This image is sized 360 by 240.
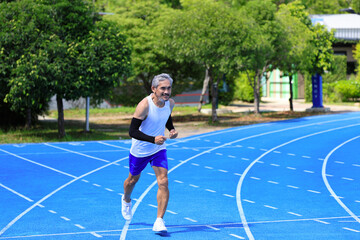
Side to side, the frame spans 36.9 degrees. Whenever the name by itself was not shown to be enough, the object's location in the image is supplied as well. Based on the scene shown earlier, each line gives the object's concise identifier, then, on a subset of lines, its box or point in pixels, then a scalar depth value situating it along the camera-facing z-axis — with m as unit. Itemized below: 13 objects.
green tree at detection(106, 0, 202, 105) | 25.89
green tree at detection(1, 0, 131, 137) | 18.00
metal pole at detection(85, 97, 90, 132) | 21.86
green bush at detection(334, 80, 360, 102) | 40.19
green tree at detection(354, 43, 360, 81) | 44.12
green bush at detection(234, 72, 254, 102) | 43.22
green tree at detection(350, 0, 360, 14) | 67.62
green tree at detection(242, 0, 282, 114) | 24.10
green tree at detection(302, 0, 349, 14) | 65.50
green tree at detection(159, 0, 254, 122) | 23.27
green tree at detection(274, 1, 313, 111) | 26.86
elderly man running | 6.84
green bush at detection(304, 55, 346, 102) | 41.00
